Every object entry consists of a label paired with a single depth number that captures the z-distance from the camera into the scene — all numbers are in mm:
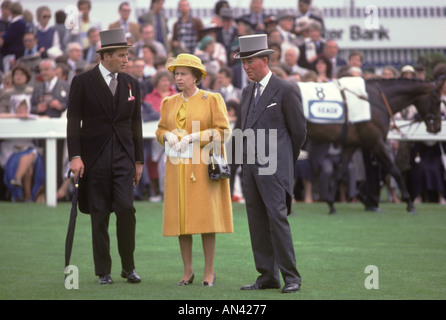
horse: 32312
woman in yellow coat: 17953
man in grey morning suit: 16969
